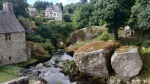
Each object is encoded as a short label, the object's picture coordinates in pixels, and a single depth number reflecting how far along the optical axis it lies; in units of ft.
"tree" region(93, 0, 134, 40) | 84.63
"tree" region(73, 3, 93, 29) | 131.21
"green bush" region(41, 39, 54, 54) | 97.11
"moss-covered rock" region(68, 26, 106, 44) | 113.98
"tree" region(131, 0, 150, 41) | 61.41
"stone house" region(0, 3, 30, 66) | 68.99
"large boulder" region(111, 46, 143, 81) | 51.36
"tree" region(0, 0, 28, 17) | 129.03
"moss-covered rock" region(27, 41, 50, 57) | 85.97
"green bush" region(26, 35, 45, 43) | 101.02
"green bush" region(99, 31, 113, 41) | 90.40
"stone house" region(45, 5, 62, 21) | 216.04
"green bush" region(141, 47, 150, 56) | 56.10
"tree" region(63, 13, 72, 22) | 221.32
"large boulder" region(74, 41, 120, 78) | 54.90
